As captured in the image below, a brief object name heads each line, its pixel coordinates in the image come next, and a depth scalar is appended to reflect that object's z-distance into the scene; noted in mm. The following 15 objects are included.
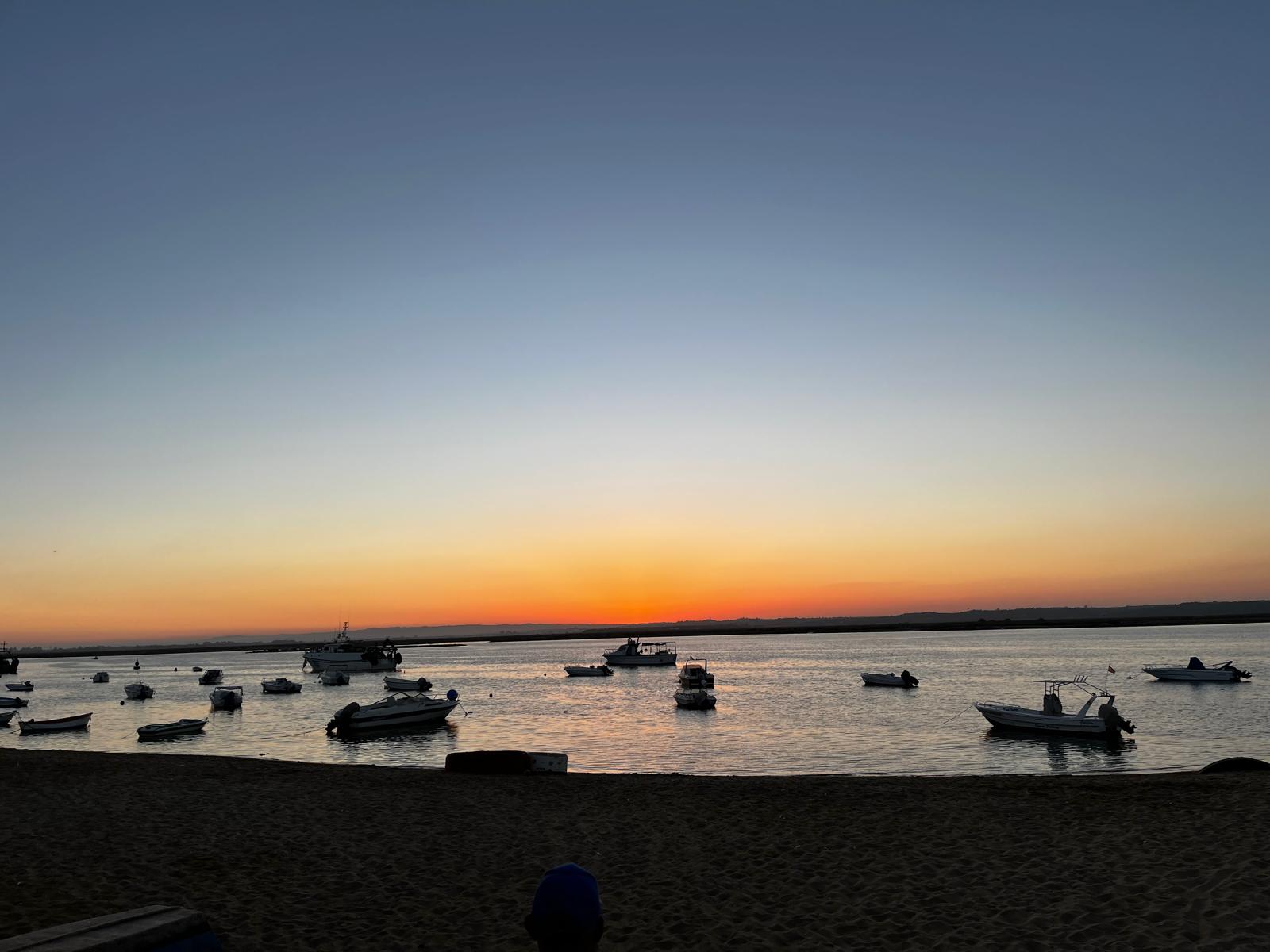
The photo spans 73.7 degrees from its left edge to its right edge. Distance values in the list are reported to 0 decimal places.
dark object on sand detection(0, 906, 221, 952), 6309
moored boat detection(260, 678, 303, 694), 87125
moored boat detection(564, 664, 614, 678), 108312
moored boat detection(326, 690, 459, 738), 45906
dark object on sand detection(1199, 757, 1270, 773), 25173
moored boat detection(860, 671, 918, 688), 76375
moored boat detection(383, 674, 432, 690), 86931
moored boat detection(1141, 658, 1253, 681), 73625
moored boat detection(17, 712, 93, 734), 52469
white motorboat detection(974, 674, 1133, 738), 38250
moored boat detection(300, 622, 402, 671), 126438
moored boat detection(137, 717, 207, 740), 48625
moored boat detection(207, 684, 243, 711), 67812
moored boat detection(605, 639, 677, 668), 123938
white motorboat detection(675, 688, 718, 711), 60938
